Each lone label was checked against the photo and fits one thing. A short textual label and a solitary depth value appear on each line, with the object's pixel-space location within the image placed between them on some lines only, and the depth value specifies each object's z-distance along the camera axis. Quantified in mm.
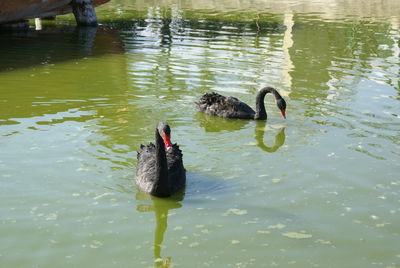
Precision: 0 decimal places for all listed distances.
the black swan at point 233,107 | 12873
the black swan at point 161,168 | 8490
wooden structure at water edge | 23772
